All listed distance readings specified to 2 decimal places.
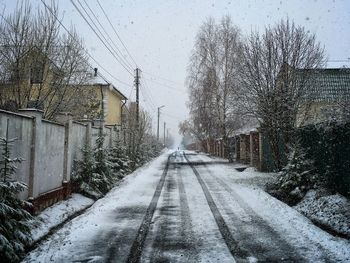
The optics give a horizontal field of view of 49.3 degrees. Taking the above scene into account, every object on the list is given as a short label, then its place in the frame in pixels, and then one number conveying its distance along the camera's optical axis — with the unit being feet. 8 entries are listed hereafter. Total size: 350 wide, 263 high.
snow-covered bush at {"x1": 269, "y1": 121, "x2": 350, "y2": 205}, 32.32
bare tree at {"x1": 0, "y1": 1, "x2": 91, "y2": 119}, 44.96
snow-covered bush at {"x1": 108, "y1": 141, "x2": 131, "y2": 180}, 62.90
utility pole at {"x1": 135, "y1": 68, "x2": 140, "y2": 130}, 103.55
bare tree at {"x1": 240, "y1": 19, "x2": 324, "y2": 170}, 55.16
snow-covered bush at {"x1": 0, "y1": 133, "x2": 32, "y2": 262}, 18.48
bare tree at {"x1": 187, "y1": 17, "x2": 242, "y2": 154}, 110.83
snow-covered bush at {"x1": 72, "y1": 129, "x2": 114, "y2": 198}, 42.50
